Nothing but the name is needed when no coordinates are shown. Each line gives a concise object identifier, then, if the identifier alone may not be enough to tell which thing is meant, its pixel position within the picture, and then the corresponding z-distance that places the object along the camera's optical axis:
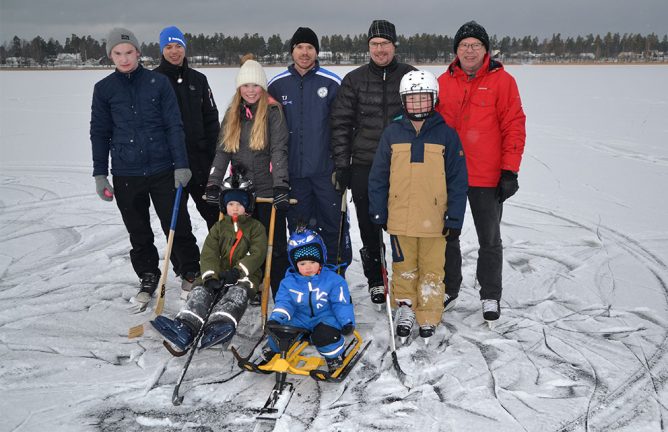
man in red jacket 3.80
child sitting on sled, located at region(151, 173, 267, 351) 3.58
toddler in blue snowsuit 3.58
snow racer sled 3.25
